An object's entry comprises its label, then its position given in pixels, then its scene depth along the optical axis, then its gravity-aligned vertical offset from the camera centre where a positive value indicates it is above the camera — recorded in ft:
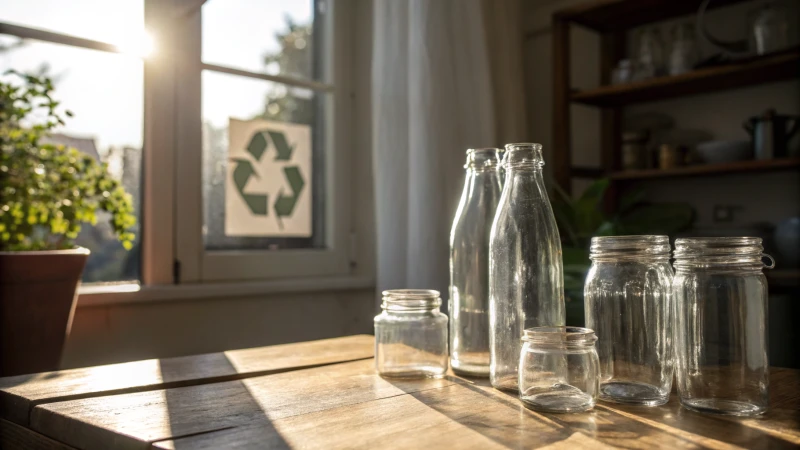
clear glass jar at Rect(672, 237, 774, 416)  2.22 -0.28
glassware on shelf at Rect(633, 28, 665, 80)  8.02 +2.22
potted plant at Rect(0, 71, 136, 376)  4.39 +0.14
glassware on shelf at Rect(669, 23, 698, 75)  7.80 +2.15
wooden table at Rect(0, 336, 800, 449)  2.01 -0.59
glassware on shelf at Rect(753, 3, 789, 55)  7.20 +2.19
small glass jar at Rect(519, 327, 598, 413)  2.33 -0.45
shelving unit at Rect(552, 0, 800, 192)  7.33 +1.79
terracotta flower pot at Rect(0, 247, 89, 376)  4.35 -0.41
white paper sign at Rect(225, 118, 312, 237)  6.98 +0.66
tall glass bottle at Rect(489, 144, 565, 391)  2.67 -0.09
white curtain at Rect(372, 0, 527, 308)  6.76 +1.23
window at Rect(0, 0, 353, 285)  5.92 +1.19
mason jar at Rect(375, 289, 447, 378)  3.03 -0.43
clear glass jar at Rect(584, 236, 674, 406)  2.47 -0.27
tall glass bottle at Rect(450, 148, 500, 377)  3.10 -0.11
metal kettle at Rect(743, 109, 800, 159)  7.16 +1.12
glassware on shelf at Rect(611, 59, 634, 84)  8.17 +2.02
